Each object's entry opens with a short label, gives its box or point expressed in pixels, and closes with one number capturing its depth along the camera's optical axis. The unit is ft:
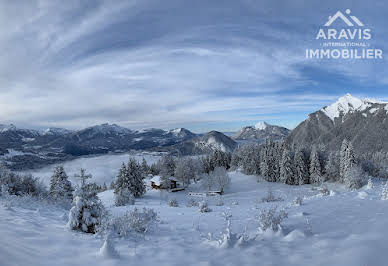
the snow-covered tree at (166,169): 171.83
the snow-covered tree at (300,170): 169.99
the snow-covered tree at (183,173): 188.85
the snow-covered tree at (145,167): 241.35
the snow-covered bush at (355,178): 131.72
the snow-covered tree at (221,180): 156.97
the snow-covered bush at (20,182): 67.65
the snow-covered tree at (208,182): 160.97
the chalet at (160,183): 173.37
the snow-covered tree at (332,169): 166.30
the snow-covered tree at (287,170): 170.81
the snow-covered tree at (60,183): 99.40
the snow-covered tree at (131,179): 132.36
